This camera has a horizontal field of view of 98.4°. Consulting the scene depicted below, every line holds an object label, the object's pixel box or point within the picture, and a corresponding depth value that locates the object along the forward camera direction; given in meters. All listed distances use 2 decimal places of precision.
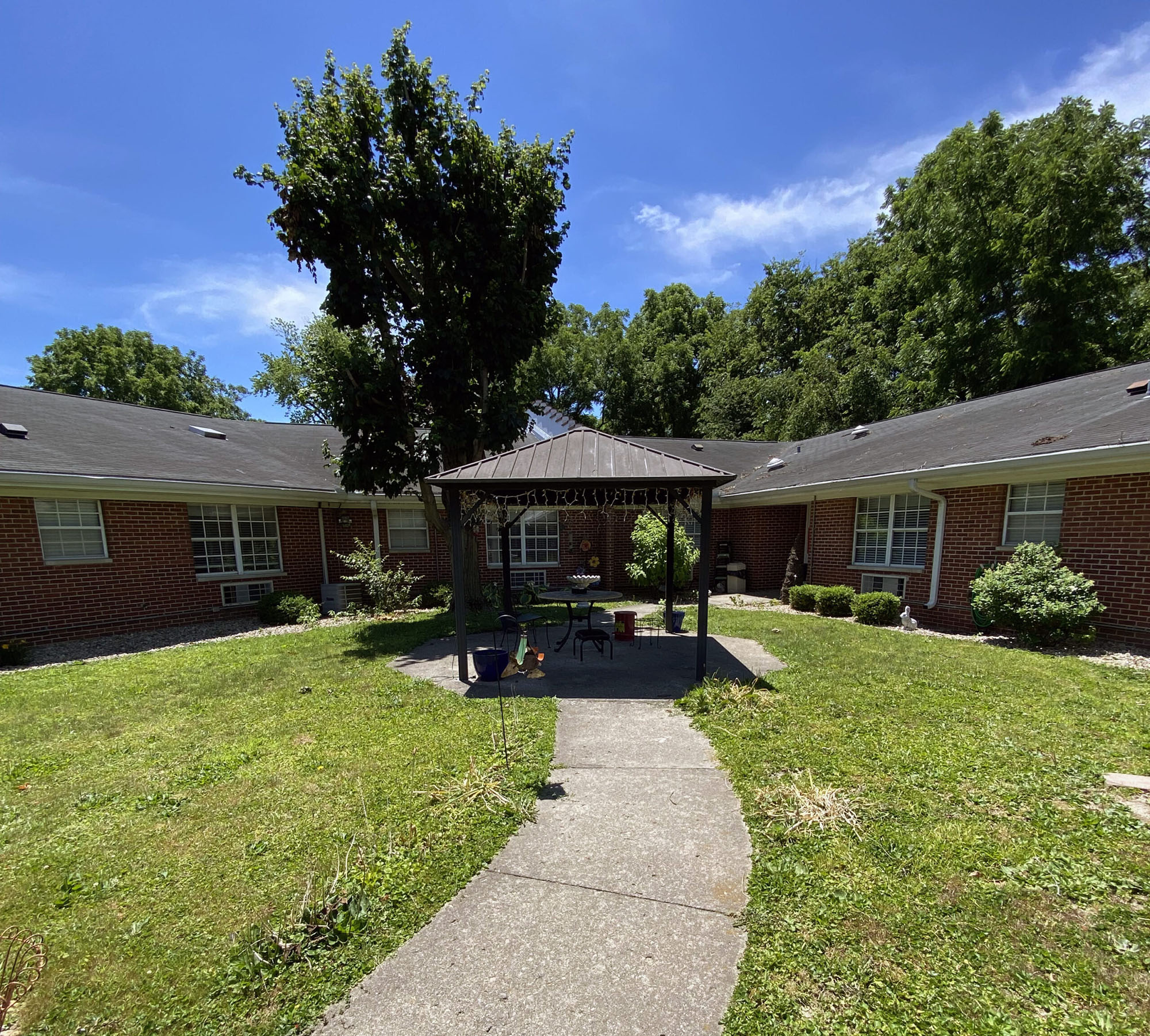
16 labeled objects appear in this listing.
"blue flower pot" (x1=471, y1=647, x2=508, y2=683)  5.68
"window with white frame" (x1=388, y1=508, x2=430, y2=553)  13.10
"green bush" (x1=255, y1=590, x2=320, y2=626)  10.41
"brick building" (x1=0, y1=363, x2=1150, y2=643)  7.49
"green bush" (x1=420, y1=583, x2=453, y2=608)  11.88
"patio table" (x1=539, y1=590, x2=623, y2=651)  7.33
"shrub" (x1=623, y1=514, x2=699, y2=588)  11.88
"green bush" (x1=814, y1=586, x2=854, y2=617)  10.62
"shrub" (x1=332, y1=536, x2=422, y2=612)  11.12
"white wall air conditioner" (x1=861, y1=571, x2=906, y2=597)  10.49
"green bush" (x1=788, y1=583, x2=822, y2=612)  11.27
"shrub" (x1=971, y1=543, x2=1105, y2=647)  7.05
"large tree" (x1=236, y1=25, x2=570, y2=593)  8.83
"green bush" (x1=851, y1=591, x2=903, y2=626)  9.72
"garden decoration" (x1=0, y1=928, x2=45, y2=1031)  2.07
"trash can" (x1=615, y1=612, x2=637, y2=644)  8.11
